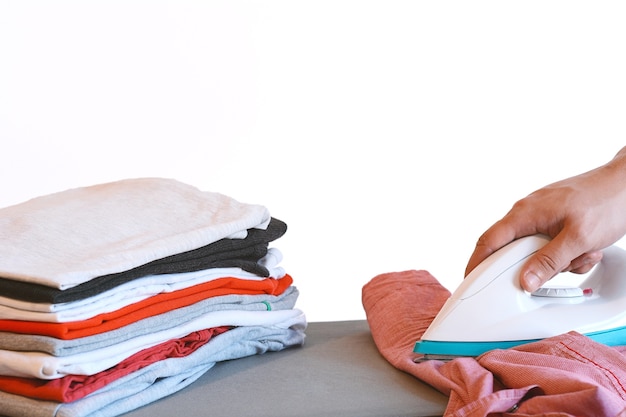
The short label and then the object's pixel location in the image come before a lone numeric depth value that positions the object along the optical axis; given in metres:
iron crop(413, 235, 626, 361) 1.34
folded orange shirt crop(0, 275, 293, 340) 1.11
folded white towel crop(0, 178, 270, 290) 1.16
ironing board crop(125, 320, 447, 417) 1.15
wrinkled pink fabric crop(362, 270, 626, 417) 1.00
